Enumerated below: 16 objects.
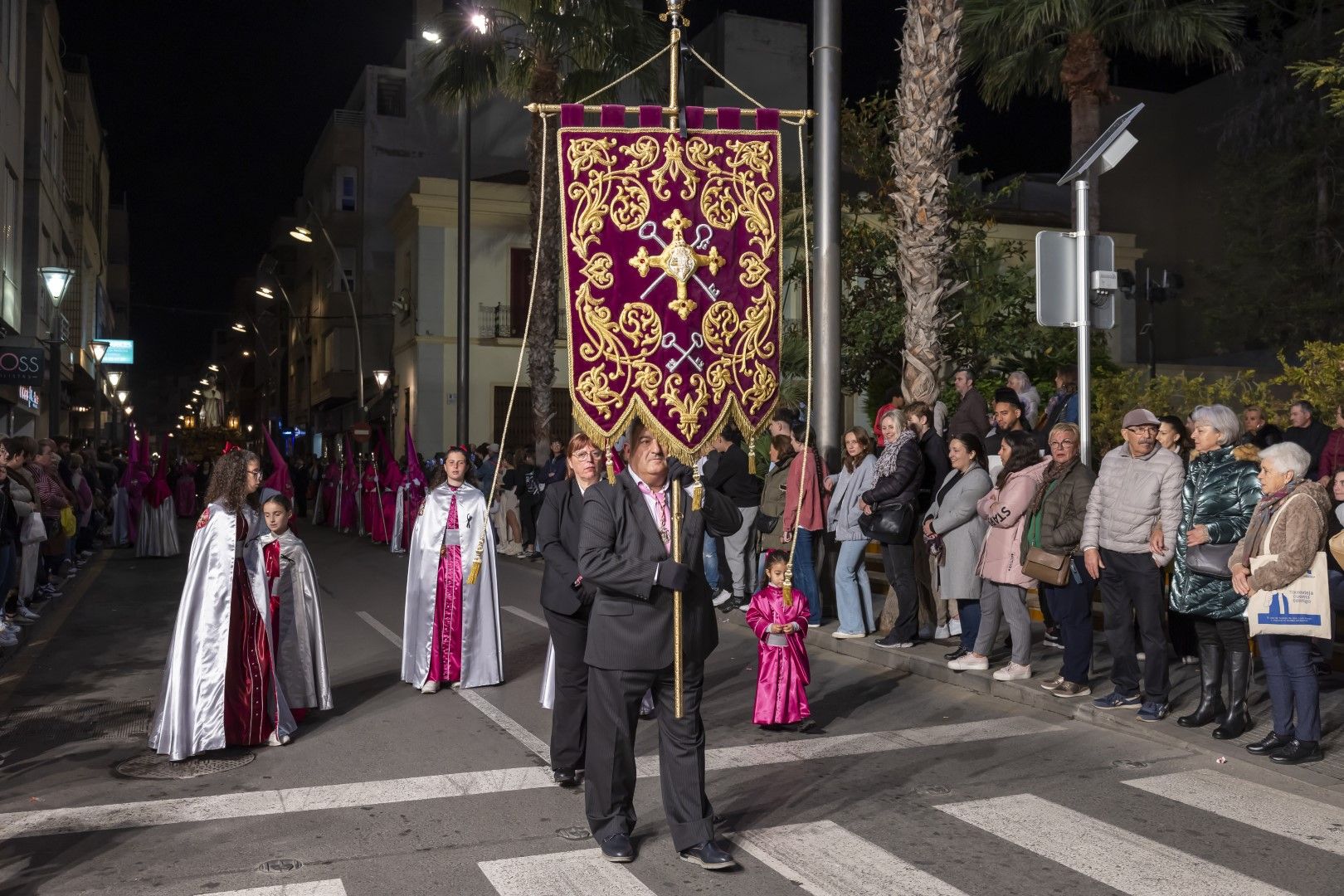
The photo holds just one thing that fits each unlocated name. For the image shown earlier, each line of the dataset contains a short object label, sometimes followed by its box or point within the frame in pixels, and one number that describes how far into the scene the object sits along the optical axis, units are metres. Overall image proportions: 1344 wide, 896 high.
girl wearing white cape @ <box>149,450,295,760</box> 6.77
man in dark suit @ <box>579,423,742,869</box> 4.93
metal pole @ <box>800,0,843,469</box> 11.69
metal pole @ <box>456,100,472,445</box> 22.38
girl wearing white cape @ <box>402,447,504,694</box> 8.68
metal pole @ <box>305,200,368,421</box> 34.16
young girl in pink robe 7.36
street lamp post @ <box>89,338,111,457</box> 24.86
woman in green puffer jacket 6.86
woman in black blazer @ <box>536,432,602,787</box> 6.25
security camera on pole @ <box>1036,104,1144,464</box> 9.06
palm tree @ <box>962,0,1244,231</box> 19.47
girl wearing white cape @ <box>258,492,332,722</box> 7.50
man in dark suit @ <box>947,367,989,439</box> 13.03
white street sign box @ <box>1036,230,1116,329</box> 9.06
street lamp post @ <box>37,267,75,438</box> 17.67
